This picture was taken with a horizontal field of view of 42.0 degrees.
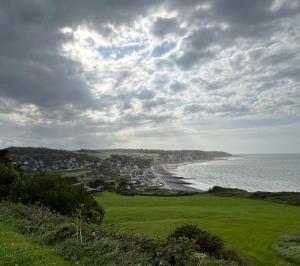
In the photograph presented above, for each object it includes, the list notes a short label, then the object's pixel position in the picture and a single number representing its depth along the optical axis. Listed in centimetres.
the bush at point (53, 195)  2806
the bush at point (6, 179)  3142
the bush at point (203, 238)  1969
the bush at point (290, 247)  2565
